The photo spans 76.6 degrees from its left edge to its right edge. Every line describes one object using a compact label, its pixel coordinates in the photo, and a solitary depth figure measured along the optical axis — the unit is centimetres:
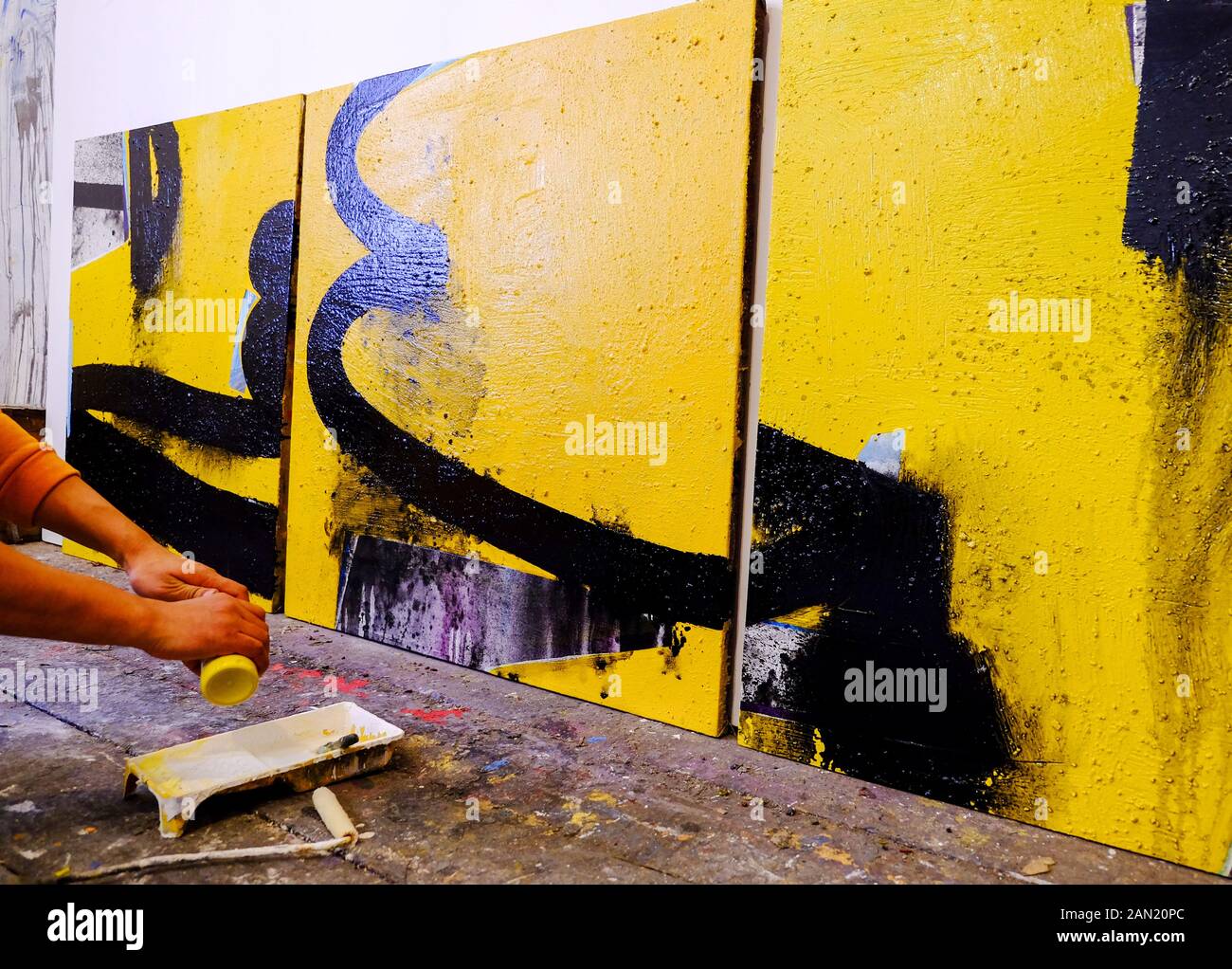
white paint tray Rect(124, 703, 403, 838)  159
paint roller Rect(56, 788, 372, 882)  147
